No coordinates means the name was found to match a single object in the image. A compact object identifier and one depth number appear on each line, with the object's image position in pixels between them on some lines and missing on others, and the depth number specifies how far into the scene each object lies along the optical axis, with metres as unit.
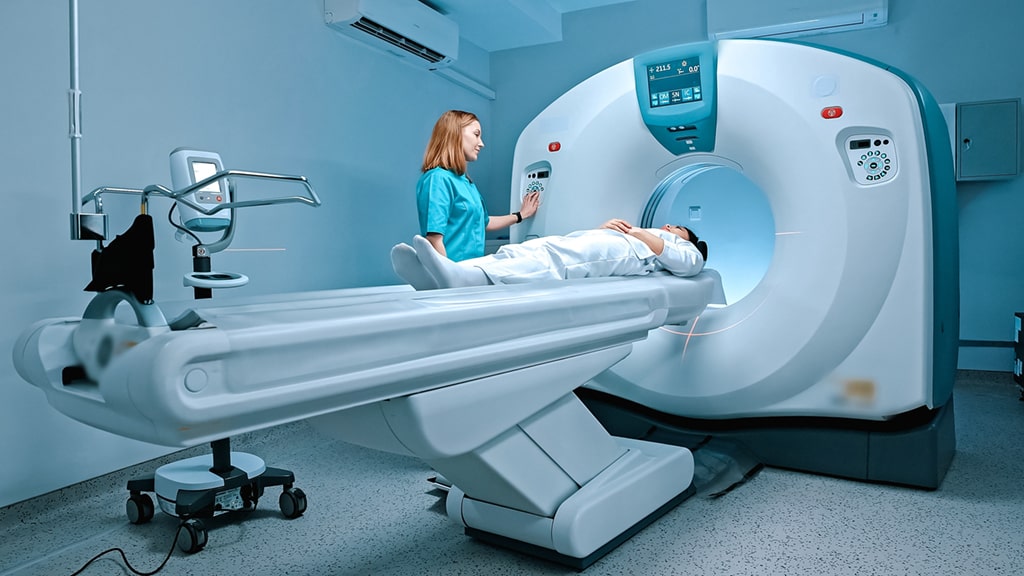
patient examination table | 0.81
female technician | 2.29
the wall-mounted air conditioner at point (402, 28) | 2.74
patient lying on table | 1.49
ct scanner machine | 0.90
